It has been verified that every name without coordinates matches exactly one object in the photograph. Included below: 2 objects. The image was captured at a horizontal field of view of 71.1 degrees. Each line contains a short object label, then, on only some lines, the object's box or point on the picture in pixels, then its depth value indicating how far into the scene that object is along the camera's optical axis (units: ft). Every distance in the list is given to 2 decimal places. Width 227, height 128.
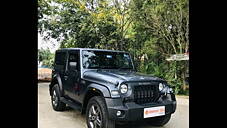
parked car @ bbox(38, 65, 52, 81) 28.96
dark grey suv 7.55
